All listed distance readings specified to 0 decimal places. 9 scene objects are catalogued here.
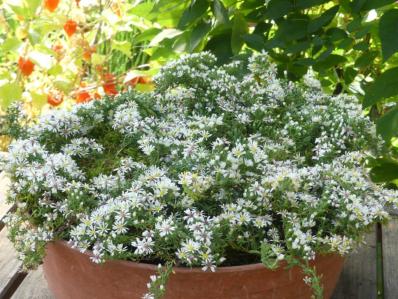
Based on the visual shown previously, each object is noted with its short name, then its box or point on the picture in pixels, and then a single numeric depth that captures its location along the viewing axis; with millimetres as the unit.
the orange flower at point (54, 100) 2131
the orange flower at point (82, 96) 2114
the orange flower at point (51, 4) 1963
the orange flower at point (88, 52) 2197
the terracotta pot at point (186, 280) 715
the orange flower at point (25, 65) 1946
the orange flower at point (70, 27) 2041
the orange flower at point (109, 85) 2188
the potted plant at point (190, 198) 717
